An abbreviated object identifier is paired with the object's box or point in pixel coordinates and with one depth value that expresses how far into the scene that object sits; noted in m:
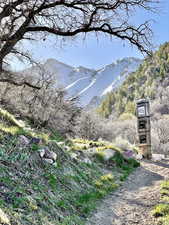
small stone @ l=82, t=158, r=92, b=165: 7.04
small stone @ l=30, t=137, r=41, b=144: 5.07
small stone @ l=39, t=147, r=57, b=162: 4.84
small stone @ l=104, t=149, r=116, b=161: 8.56
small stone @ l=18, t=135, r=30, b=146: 4.71
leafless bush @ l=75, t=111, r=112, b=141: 25.65
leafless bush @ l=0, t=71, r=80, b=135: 12.55
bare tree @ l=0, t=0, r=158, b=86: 5.20
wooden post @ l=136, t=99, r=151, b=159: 11.27
